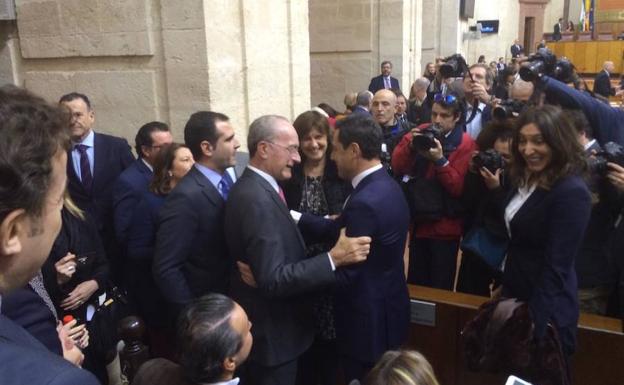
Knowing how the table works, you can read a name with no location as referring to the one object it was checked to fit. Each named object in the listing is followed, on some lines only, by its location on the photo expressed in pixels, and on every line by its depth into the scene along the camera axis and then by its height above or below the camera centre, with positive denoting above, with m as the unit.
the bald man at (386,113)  4.43 -0.45
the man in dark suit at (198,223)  2.50 -0.74
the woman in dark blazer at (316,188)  3.09 -0.74
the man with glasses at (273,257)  2.27 -0.83
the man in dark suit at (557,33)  24.05 +0.85
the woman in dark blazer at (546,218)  2.32 -0.72
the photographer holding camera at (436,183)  3.36 -0.79
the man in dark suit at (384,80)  8.61 -0.37
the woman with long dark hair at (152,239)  3.12 -0.99
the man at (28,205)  0.79 -0.22
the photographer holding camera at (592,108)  3.28 -0.34
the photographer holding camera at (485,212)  3.07 -0.92
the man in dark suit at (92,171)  3.66 -0.72
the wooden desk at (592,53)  21.61 -0.05
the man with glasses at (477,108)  4.47 -0.44
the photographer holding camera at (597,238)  2.77 -0.97
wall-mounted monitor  17.78 +0.91
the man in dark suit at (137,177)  3.25 -0.68
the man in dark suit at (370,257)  2.38 -0.90
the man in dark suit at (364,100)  5.61 -0.43
